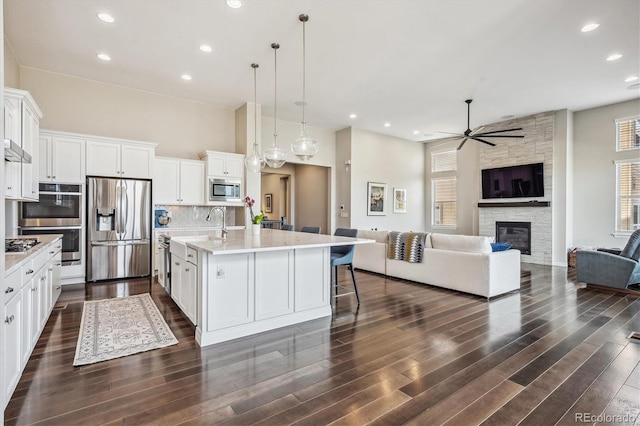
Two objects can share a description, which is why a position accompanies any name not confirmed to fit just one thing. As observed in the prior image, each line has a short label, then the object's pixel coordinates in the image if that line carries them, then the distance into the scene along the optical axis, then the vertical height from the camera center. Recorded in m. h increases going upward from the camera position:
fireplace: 7.70 -0.52
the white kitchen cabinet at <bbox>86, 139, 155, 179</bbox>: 5.19 +0.89
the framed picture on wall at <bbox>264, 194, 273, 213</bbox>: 11.43 +0.33
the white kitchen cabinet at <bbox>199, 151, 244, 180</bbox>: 6.34 +0.98
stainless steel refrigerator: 5.19 -0.26
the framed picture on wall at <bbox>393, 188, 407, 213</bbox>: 9.58 +0.38
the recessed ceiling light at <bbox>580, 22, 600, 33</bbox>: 3.88 +2.27
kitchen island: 2.92 -0.70
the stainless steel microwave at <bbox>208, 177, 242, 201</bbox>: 6.34 +0.46
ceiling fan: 6.49 +1.61
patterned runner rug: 2.76 -1.17
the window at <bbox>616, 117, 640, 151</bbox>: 6.53 +1.64
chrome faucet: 6.46 +0.05
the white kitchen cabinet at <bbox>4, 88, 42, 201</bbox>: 3.55 +0.87
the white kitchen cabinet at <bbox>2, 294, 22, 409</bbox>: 1.96 -0.84
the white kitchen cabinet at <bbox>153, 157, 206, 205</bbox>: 5.92 +0.59
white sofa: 4.48 -0.80
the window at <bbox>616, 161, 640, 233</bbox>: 6.50 +0.36
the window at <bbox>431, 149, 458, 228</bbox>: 9.71 +0.75
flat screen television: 7.50 +0.77
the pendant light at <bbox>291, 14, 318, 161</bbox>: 4.28 +0.88
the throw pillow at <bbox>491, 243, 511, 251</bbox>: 4.87 -0.51
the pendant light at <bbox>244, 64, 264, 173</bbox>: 4.85 +0.78
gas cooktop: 2.76 -0.30
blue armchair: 4.65 -0.79
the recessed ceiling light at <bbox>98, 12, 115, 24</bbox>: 3.71 +2.27
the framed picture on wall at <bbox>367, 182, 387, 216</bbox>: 8.88 +0.39
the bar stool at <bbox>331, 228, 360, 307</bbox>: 4.11 -0.57
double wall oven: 4.69 -0.06
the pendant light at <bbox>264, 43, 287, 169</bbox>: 4.52 +0.82
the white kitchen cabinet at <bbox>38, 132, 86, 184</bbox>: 4.82 +0.81
